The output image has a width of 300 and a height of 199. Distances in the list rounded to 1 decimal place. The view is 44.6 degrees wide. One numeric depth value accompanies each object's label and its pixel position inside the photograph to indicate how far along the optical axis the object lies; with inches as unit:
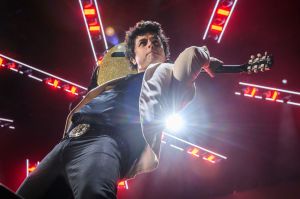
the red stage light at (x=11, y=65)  244.4
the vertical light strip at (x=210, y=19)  195.6
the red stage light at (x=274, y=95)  246.1
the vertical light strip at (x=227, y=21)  192.2
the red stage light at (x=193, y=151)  322.7
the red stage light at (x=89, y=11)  205.3
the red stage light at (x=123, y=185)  336.6
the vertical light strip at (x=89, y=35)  206.0
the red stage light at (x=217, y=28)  203.0
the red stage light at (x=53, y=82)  261.3
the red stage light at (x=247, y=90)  251.9
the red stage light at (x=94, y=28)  213.8
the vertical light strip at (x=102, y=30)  202.6
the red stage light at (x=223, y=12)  196.4
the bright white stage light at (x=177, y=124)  293.4
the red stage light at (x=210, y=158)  325.1
